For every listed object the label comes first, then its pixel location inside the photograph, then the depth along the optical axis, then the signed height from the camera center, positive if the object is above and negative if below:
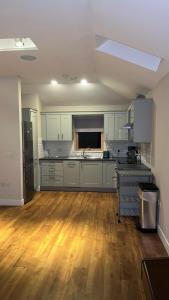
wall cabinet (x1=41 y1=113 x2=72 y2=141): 6.80 +0.49
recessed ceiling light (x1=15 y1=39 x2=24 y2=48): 3.30 +1.41
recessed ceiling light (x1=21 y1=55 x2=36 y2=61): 3.60 +1.33
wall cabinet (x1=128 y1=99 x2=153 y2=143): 4.33 +0.41
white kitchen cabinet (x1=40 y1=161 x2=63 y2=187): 6.55 -0.85
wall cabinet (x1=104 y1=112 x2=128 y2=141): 6.64 +0.52
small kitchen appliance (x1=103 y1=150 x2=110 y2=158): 6.67 -0.33
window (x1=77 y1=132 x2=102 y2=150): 7.15 +0.08
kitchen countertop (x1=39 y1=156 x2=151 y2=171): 4.32 -0.45
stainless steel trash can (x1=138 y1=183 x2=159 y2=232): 3.65 -1.03
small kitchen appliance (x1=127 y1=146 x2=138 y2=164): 5.23 -0.31
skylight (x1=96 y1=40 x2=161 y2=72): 3.13 +1.20
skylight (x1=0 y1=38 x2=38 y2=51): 3.30 +1.40
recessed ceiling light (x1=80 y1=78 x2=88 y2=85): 5.25 +1.41
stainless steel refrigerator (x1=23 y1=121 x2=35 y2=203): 5.22 -0.47
